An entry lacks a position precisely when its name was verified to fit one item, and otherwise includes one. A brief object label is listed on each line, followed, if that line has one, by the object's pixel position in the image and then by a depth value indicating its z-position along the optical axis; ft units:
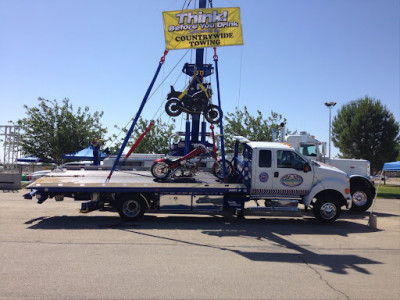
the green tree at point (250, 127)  97.96
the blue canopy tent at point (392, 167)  43.36
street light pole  86.17
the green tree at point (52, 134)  95.50
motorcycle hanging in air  40.93
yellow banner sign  37.17
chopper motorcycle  35.65
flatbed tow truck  32.24
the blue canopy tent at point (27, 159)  122.31
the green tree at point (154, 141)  101.65
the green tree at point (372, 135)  117.70
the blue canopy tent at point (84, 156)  69.26
